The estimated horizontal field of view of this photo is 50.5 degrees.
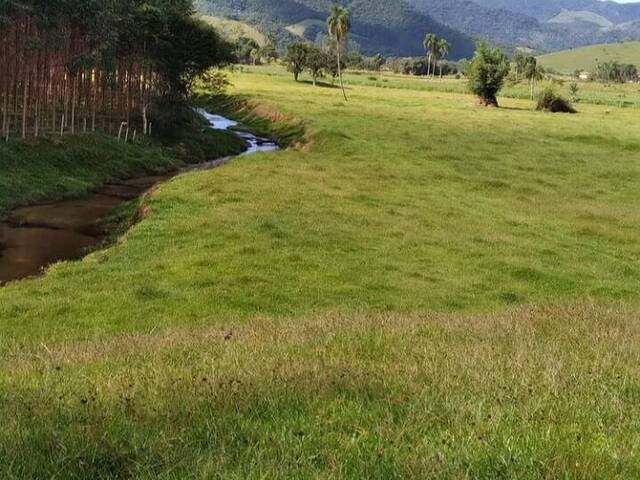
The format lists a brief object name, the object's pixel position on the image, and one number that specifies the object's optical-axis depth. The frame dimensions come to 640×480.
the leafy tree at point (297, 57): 170.62
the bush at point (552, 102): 114.62
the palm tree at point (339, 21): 133.25
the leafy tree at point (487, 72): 114.81
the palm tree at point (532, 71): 155.00
